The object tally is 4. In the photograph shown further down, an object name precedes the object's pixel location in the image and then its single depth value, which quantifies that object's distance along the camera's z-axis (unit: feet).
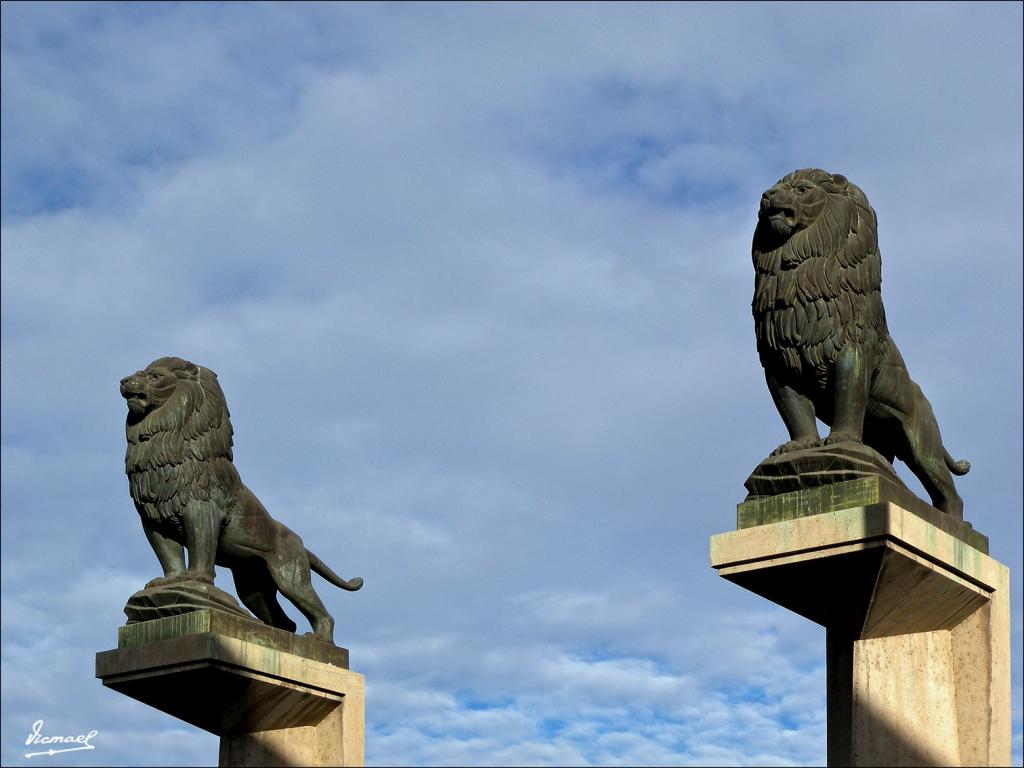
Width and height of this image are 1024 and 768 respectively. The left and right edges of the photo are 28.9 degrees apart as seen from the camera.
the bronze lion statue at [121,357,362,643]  58.29
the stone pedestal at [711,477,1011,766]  45.57
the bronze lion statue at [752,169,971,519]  48.42
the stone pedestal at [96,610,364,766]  55.36
